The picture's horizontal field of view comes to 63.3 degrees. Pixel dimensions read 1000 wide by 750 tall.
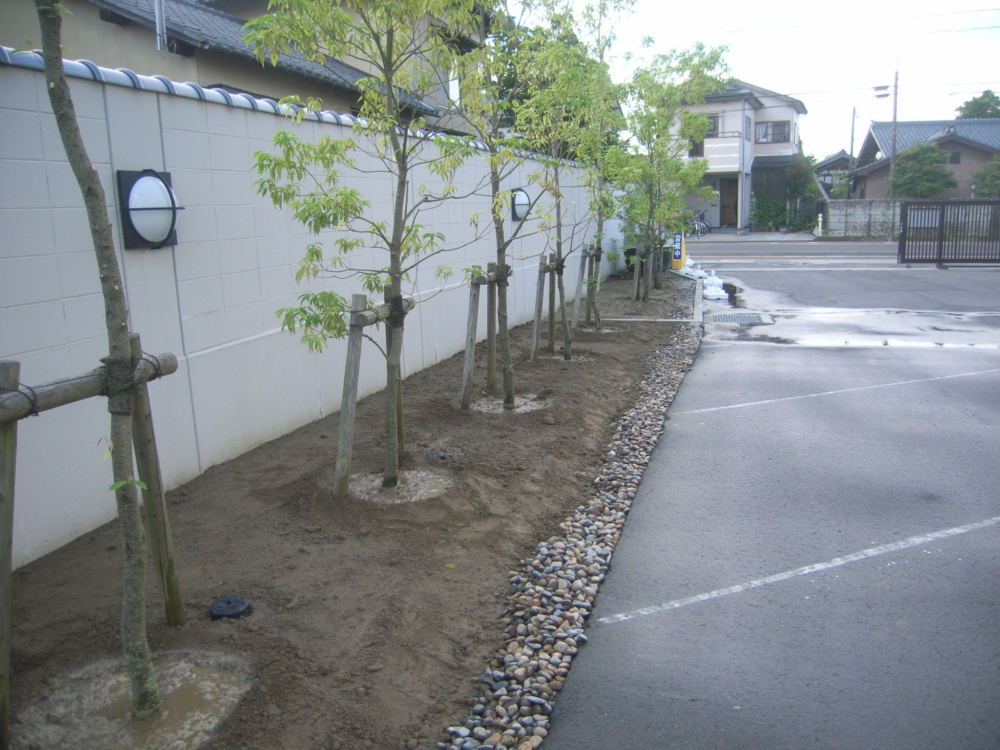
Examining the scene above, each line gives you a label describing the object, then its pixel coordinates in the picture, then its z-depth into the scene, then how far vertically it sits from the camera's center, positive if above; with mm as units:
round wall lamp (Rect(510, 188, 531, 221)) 12117 +377
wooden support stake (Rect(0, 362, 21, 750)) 2871 -1023
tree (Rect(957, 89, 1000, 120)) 51812 +6593
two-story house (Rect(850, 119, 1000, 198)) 41750 +3542
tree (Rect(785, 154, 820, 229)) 47906 +1949
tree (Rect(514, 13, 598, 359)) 9070 +1554
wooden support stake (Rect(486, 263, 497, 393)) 8570 -1223
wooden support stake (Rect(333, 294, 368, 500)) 5406 -1090
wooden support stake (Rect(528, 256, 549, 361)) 9984 -859
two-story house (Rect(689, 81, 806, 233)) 45562 +4308
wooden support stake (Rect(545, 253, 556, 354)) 10445 -1144
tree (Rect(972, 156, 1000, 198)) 38375 +1447
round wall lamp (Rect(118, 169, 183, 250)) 5098 +238
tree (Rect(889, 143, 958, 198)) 40312 +1968
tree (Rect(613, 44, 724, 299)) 15844 +1852
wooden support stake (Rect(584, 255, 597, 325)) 12928 -989
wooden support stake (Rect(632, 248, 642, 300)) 17031 -963
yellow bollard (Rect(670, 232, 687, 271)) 24578 -938
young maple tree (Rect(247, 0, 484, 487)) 5102 +824
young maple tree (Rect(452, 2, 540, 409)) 6637 +1192
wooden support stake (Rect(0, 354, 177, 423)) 2914 -534
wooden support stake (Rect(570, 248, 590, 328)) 12727 -899
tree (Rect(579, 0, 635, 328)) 11293 +1509
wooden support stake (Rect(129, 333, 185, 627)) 3447 -1132
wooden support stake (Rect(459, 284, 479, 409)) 7816 -1207
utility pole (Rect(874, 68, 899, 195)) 41775 +5746
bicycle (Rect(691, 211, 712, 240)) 44100 -220
